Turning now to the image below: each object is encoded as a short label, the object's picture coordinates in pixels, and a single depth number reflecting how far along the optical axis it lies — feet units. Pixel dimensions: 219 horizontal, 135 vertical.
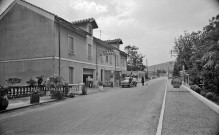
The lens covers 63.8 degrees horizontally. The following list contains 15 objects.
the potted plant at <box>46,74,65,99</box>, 44.83
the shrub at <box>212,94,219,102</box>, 45.61
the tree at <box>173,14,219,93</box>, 22.06
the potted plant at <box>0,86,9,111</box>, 28.91
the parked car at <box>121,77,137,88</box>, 94.53
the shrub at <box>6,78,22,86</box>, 56.09
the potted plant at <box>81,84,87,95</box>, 56.18
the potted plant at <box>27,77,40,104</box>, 36.99
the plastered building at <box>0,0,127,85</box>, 56.59
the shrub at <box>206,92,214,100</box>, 45.37
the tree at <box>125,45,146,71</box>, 239.71
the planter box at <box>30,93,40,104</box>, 36.95
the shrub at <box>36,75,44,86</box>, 51.83
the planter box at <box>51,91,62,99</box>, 44.68
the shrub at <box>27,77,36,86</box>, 49.90
